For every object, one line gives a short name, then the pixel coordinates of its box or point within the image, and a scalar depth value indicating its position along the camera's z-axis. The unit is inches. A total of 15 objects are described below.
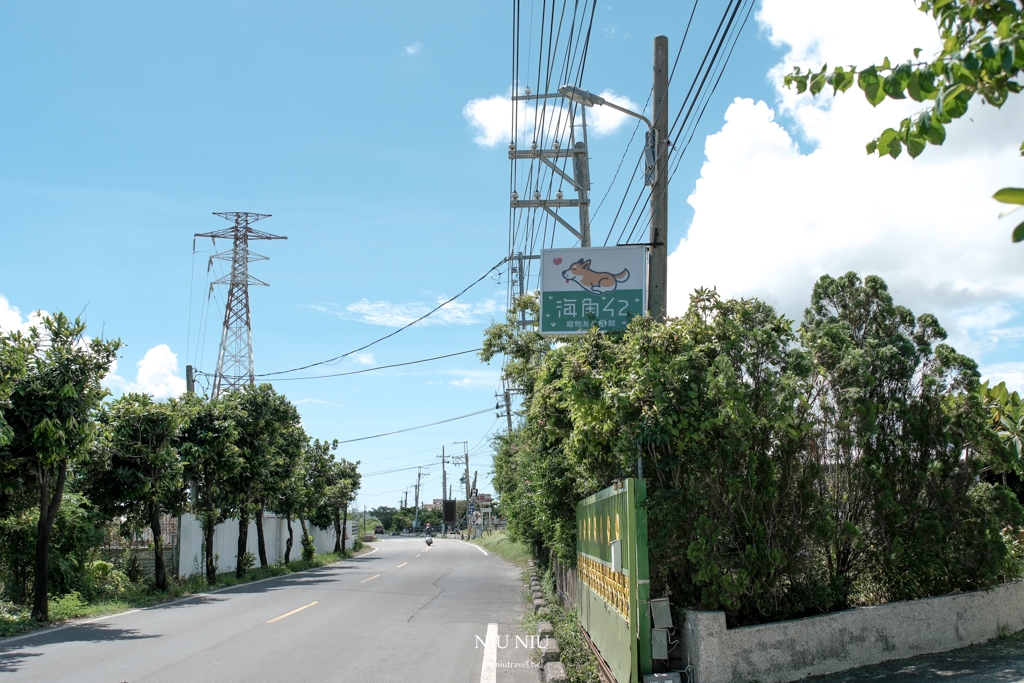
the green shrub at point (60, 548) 639.8
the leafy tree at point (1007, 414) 373.4
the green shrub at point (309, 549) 1539.1
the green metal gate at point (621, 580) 249.4
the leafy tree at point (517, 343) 661.9
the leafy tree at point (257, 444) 992.9
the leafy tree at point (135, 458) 733.9
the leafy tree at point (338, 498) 1759.4
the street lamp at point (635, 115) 399.2
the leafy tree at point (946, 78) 112.3
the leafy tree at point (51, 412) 534.6
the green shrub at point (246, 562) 1091.3
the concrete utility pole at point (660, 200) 379.6
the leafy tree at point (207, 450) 871.7
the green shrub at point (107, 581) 714.8
